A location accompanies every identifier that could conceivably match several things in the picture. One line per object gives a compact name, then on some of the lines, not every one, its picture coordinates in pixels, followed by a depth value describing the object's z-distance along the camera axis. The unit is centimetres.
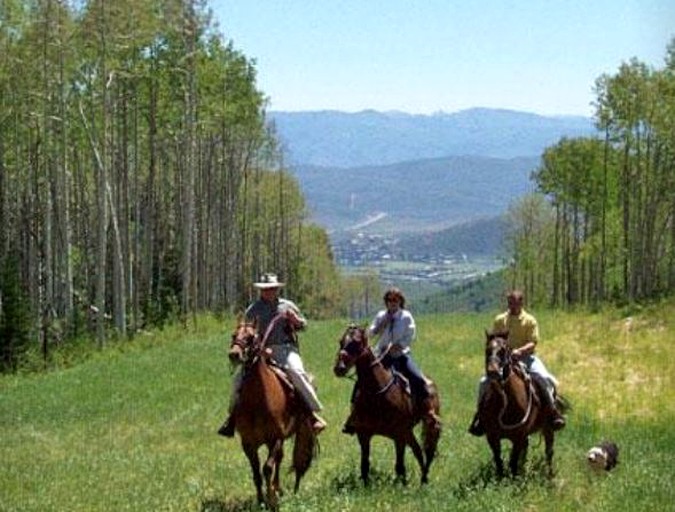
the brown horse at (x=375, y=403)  1360
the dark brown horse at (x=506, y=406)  1402
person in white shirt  1410
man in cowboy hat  1354
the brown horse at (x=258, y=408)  1279
